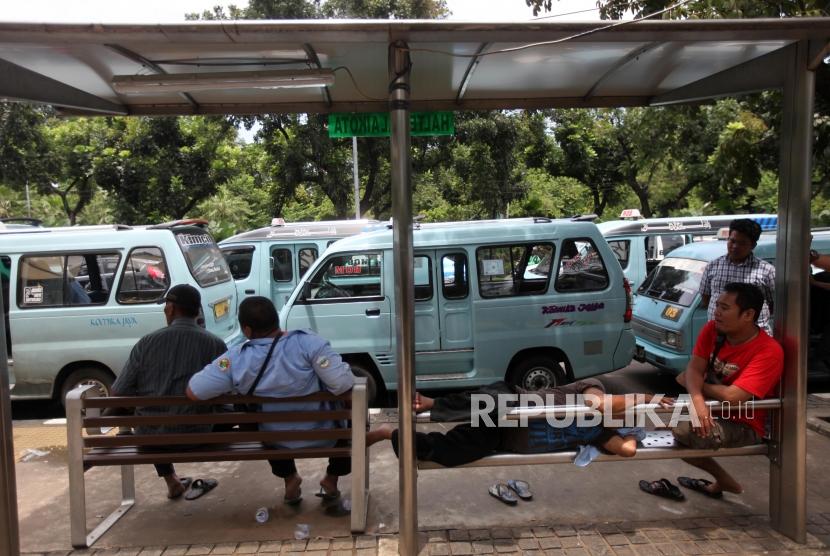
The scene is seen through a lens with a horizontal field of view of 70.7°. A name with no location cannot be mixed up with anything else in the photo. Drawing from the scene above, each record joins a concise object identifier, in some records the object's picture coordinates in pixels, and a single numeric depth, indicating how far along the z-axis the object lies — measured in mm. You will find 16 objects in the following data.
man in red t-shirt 3270
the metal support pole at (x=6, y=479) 3018
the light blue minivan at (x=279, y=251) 10367
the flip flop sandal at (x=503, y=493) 3797
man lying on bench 3264
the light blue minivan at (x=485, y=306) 6145
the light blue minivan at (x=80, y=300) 6047
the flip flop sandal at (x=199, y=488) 3984
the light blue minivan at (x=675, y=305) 6504
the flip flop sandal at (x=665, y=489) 3814
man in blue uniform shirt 3371
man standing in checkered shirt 4254
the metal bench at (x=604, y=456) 3252
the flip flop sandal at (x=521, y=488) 3867
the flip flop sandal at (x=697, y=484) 3825
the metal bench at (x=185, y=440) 3330
